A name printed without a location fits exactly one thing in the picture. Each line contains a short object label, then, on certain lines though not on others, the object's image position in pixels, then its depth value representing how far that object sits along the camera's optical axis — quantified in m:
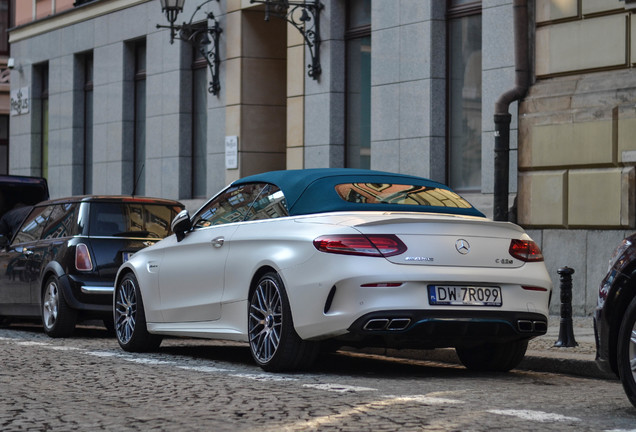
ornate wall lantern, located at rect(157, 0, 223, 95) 22.53
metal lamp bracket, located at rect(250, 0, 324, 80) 20.05
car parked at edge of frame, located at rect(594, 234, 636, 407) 7.28
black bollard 10.99
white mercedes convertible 8.87
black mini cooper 13.55
